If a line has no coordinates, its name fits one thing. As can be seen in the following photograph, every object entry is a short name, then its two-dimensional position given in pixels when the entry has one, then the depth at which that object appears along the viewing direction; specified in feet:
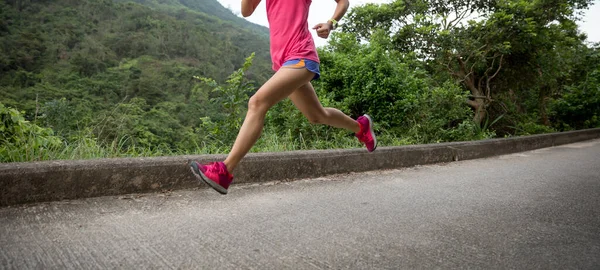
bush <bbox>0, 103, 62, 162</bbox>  9.28
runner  7.98
